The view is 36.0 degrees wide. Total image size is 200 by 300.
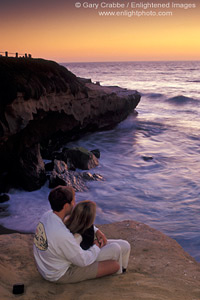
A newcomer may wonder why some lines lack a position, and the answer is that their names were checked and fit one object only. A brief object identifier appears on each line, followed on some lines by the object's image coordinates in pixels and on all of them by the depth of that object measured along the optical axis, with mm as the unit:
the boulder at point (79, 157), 10102
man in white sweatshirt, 3260
